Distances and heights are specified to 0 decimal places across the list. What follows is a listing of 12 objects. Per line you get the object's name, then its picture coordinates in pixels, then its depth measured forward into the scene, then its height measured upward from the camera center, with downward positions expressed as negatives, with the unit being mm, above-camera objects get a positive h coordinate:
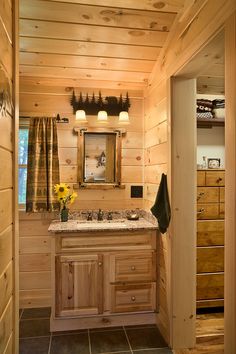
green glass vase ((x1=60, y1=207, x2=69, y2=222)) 2750 -355
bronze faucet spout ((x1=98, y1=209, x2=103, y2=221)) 2850 -376
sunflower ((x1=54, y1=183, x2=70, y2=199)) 2695 -122
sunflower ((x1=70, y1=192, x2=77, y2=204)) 2774 -186
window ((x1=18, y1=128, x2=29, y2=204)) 2881 +182
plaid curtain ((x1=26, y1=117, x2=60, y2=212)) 2775 +117
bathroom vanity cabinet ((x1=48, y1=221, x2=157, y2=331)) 2393 -882
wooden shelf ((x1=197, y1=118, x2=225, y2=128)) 2758 +578
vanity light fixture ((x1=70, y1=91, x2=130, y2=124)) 2873 +773
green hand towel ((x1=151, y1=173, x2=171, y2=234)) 2227 -237
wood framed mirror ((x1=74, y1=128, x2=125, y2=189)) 2922 +222
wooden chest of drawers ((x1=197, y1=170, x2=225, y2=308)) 2607 -562
